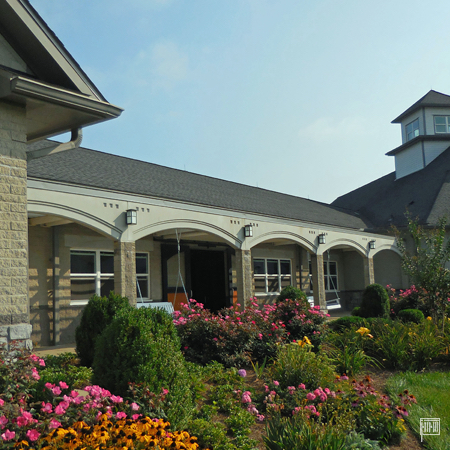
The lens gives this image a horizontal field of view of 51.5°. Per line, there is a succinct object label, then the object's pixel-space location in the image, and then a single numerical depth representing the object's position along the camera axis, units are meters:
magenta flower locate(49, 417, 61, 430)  3.78
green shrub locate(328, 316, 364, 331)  11.50
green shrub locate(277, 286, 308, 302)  12.52
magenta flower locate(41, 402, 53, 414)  3.89
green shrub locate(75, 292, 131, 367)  7.79
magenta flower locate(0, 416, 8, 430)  3.67
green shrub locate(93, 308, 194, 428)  5.12
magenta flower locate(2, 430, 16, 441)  3.54
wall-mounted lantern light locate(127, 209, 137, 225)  11.55
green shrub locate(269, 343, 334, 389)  6.87
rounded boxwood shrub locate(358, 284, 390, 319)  14.88
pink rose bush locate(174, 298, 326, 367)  8.59
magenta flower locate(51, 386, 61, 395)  4.26
